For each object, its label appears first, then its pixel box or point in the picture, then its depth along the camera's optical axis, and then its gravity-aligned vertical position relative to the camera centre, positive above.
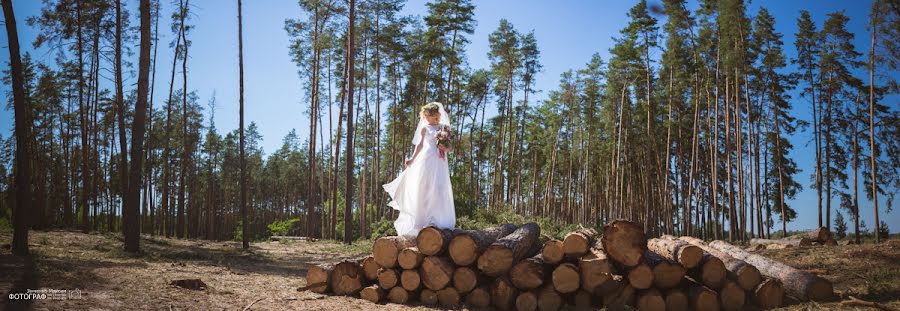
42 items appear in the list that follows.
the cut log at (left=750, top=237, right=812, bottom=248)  17.32 -2.30
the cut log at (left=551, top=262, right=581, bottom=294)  6.54 -1.31
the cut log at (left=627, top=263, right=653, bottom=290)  6.46 -1.26
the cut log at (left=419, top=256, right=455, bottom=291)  6.75 -1.24
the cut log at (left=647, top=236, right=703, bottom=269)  6.59 -1.02
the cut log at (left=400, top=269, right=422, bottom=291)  6.85 -1.37
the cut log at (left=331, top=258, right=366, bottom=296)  7.19 -1.43
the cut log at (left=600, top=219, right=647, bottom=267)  6.43 -0.81
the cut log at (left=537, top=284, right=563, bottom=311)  6.60 -1.61
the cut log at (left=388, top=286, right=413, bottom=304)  6.91 -1.61
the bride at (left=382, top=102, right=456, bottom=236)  7.64 -0.04
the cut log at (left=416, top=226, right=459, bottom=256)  6.70 -0.80
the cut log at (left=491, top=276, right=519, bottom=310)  6.68 -1.53
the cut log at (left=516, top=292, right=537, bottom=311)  6.59 -1.63
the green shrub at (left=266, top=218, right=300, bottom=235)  34.13 -3.02
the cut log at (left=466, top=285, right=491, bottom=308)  6.74 -1.60
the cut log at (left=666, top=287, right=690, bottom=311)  6.45 -1.60
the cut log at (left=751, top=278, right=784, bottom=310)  6.48 -1.52
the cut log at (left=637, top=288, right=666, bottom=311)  6.45 -1.60
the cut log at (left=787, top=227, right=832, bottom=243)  17.35 -1.95
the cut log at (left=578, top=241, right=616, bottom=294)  6.42 -1.18
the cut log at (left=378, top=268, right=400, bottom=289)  6.97 -1.37
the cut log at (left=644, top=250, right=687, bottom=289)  6.55 -1.22
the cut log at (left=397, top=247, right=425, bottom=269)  6.79 -1.05
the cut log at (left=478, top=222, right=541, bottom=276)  6.66 -1.01
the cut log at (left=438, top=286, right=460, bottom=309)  6.77 -1.61
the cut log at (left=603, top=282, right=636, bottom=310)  6.52 -1.58
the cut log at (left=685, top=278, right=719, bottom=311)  6.40 -1.57
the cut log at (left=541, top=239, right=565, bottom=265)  6.63 -0.95
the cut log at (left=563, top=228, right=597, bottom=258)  6.60 -0.85
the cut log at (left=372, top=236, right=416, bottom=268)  6.95 -0.96
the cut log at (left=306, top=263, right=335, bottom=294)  7.29 -1.41
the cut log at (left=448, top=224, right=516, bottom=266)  6.70 -0.90
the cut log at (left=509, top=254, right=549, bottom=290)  6.61 -1.25
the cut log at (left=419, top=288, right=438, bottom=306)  6.82 -1.62
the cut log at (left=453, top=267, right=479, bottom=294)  6.79 -1.36
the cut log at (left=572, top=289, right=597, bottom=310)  6.61 -1.62
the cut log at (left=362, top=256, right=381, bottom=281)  7.32 -1.29
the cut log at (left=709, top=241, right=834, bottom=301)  6.81 -1.47
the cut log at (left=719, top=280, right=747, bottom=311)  6.52 -1.57
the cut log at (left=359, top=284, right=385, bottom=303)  6.93 -1.58
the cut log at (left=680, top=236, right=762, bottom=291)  6.61 -1.27
